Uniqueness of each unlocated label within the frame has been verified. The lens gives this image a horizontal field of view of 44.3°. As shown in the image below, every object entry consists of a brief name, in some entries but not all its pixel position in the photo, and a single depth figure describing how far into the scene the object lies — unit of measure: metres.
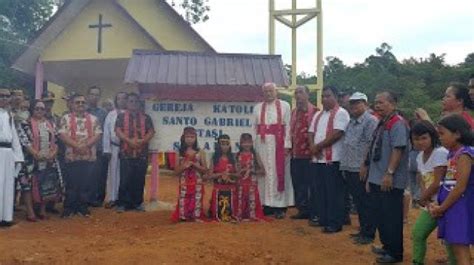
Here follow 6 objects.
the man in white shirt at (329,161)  7.00
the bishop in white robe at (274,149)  7.95
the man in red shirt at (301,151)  7.78
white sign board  8.32
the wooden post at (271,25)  15.09
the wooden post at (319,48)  14.69
